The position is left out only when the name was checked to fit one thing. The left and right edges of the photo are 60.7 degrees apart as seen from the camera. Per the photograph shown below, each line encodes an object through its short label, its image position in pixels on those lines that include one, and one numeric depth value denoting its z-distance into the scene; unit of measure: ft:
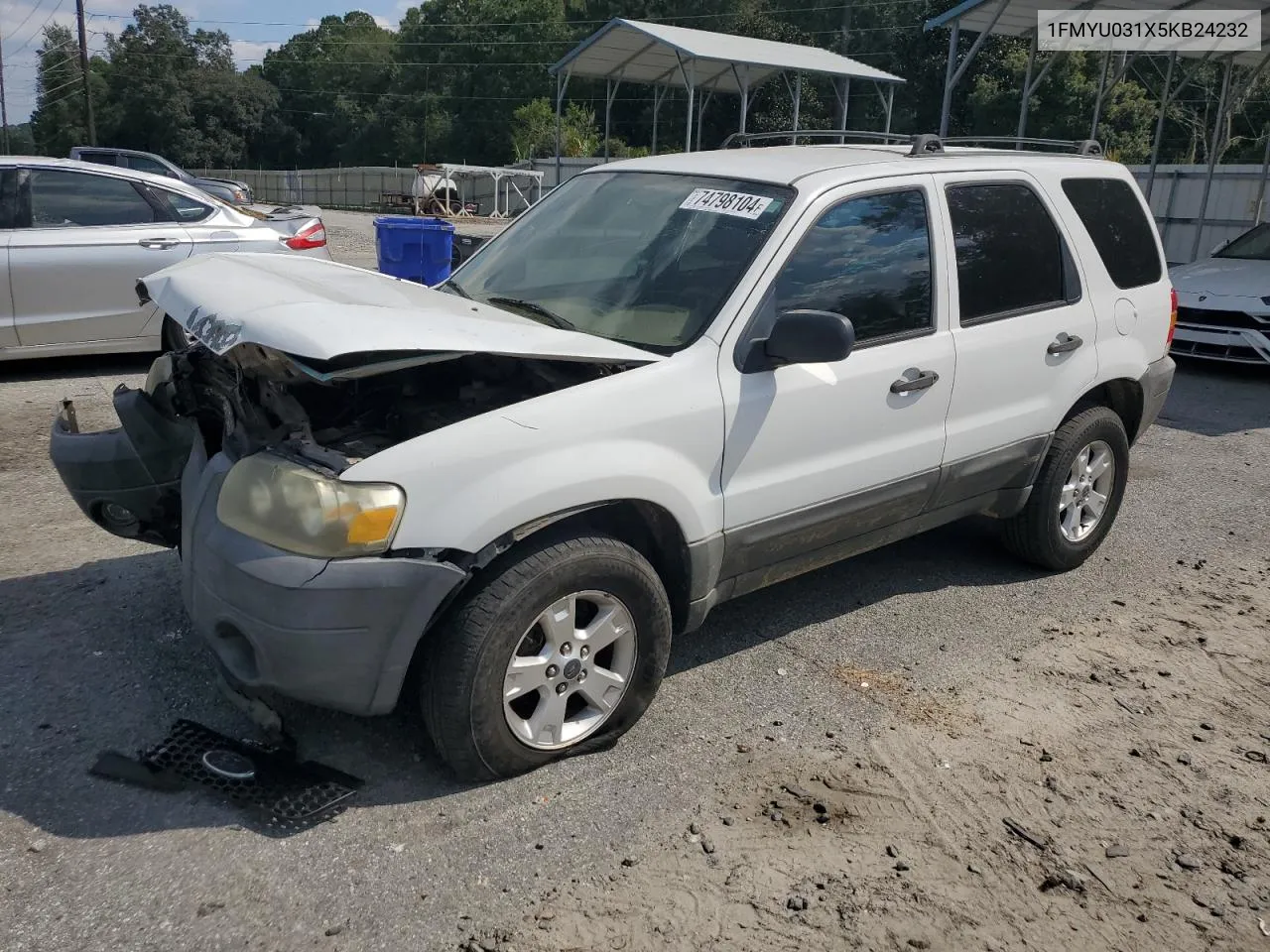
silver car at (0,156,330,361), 25.53
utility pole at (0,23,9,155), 197.77
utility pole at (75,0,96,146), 139.44
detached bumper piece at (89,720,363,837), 10.34
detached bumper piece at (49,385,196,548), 12.81
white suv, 9.84
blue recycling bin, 32.76
